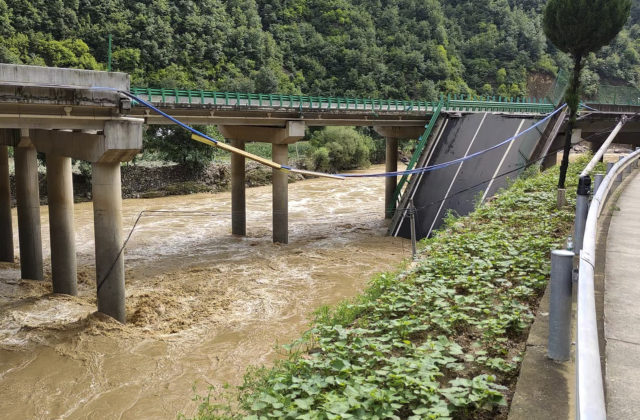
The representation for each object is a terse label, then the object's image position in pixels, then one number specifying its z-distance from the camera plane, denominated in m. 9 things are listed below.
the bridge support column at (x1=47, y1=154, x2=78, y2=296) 15.89
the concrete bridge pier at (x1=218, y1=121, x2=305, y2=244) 24.39
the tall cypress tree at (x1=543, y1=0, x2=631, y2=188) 13.22
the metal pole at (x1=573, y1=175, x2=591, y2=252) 6.36
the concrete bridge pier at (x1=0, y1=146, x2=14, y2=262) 19.80
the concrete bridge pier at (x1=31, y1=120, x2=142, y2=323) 13.57
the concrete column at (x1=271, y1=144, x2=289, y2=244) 24.28
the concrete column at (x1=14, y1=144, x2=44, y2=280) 17.84
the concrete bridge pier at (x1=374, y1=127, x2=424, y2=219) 30.53
